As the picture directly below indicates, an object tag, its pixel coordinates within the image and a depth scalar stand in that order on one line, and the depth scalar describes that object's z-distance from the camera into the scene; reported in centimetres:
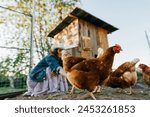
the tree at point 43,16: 995
